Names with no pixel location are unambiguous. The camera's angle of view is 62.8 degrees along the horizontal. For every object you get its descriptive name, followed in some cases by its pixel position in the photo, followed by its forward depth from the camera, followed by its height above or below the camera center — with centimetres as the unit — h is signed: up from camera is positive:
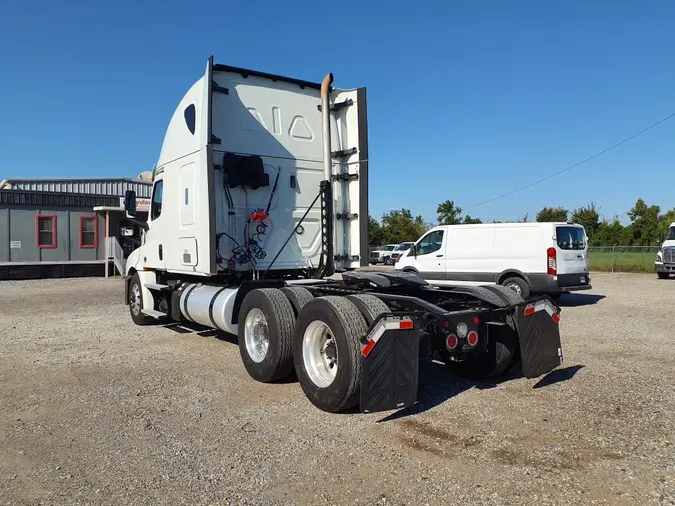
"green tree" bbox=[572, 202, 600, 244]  5057 +332
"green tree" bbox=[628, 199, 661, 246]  4522 +263
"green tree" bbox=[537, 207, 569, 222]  5503 +400
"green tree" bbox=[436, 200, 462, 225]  5394 +424
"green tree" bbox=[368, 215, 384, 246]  5679 +221
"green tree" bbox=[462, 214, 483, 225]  5412 +355
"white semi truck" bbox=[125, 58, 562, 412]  546 +18
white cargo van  1298 -5
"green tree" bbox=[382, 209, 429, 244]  5681 +292
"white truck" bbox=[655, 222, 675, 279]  2273 -26
